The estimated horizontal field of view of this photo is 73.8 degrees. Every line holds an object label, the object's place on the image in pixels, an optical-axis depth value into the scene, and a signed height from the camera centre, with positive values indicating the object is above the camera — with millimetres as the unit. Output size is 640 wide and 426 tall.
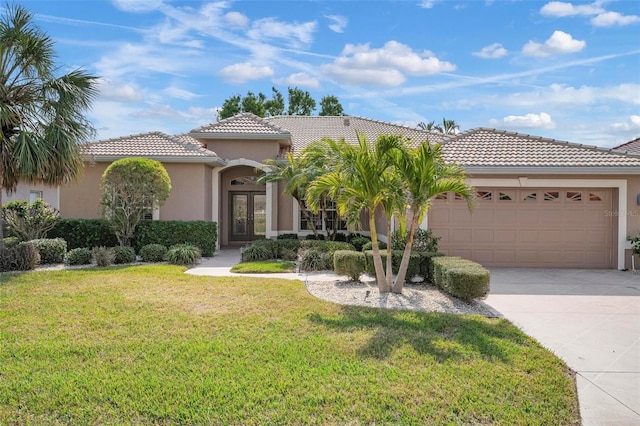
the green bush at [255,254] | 13852 -1615
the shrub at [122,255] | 13070 -1574
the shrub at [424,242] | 12500 -1085
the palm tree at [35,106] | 11484 +2742
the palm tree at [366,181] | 8312 +478
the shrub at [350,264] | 10133 -1414
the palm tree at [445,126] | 39812 +7537
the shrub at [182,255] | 13156 -1603
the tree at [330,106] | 38875 +9066
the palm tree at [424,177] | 8289 +559
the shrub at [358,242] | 14995 -1330
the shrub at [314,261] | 12297 -1645
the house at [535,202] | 13023 +120
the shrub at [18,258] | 11672 -1503
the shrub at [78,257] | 12719 -1599
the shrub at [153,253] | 13500 -1558
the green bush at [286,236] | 17016 -1269
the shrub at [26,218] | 13398 -462
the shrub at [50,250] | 12820 -1400
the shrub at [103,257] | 12391 -1549
